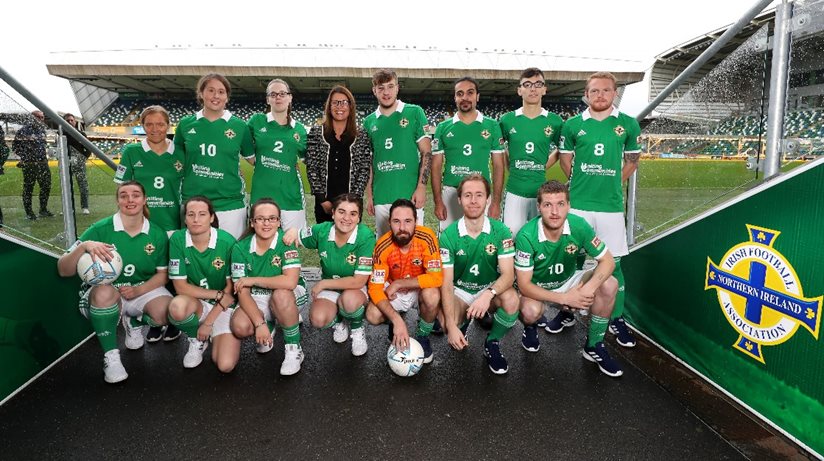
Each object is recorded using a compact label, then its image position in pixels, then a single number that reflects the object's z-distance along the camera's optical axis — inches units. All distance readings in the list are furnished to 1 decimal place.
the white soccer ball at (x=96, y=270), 123.6
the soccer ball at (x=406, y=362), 122.4
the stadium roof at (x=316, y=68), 1149.7
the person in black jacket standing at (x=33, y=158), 136.6
